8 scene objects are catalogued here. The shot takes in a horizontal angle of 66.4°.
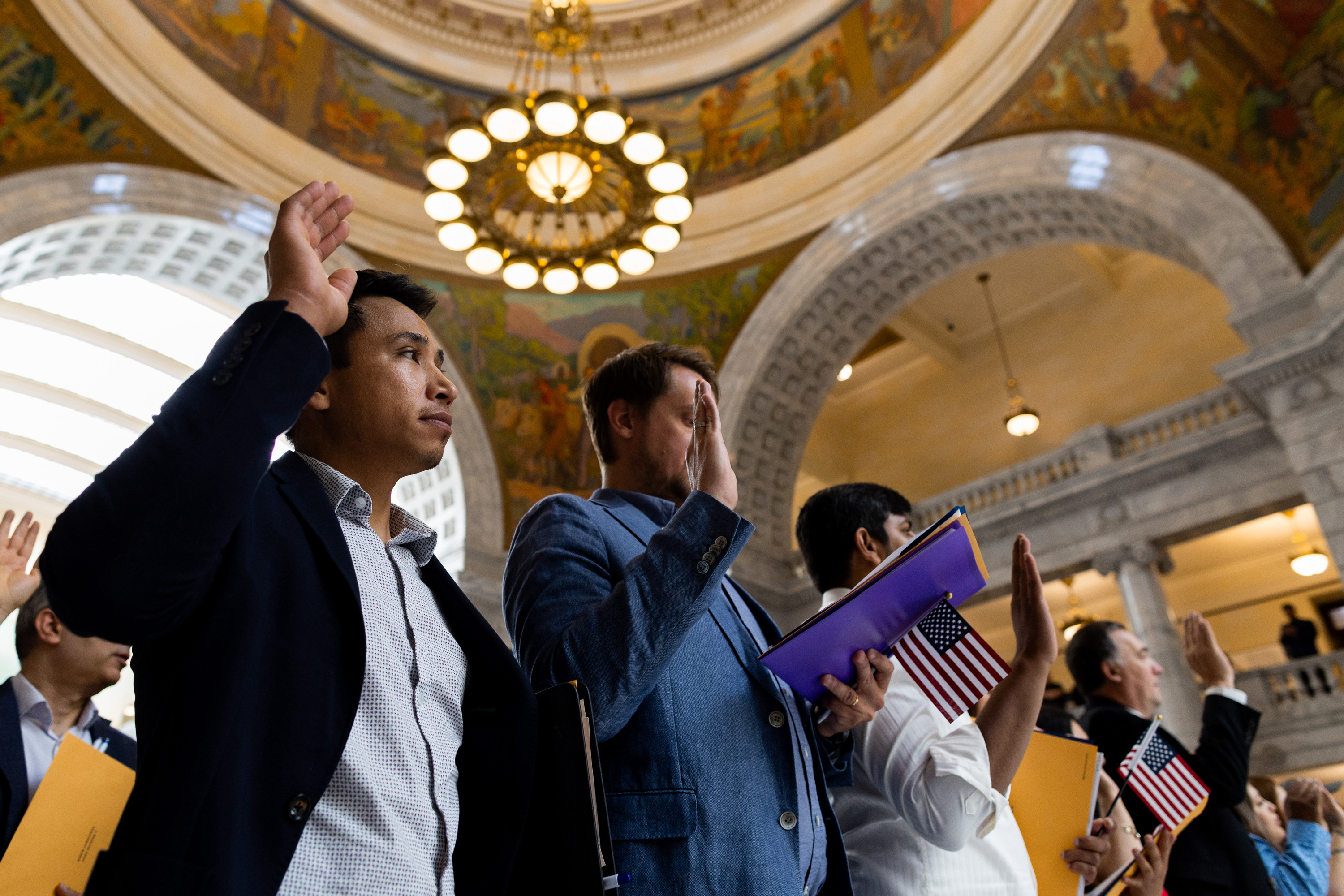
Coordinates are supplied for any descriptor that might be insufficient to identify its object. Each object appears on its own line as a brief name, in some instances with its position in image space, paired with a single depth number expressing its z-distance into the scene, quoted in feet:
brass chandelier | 27.22
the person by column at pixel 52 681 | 7.96
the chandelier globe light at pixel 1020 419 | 43.68
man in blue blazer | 5.05
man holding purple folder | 6.57
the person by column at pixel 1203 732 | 10.10
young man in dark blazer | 3.46
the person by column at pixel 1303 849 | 11.40
